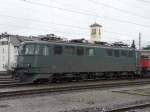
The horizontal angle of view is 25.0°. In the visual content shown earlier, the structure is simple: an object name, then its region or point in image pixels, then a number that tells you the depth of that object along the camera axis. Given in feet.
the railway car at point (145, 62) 114.01
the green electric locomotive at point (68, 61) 77.30
